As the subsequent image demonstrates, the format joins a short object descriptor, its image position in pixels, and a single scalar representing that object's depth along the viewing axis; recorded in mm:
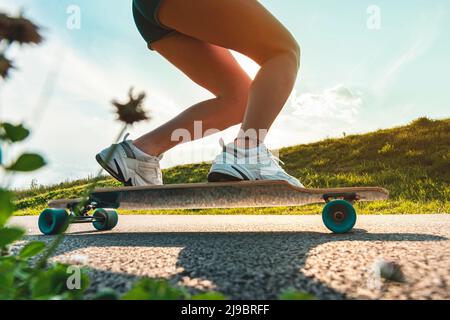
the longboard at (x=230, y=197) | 1904
